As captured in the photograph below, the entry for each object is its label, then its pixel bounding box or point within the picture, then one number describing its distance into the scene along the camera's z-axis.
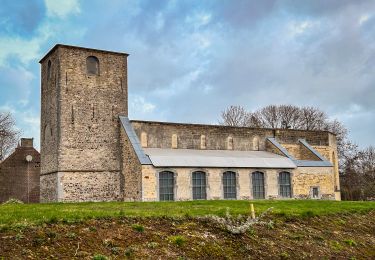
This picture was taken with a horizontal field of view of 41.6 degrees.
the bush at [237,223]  14.30
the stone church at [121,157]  32.22
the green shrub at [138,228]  13.48
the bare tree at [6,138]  45.64
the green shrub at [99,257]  11.10
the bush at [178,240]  12.93
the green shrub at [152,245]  12.40
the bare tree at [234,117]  65.44
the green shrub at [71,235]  12.13
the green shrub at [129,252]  11.73
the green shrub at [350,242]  16.23
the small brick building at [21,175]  49.47
